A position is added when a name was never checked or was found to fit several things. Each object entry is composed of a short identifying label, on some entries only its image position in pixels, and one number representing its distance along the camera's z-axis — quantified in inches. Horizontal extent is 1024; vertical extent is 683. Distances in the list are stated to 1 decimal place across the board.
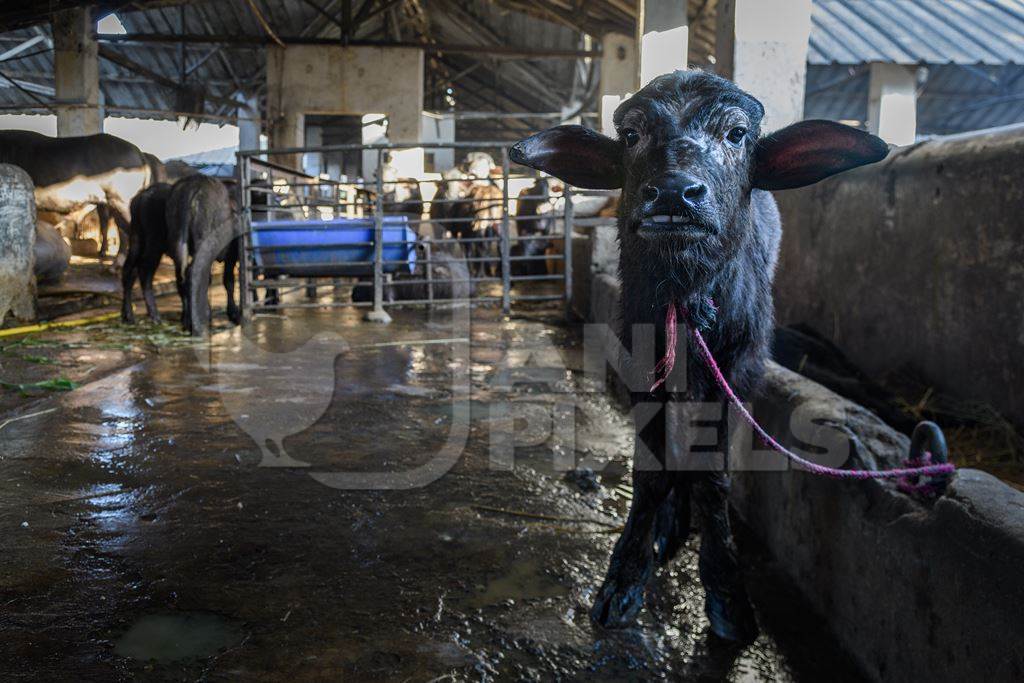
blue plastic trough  359.9
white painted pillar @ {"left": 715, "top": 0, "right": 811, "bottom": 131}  226.7
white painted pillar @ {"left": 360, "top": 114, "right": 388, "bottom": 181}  831.1
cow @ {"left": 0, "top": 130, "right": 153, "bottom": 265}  494.6
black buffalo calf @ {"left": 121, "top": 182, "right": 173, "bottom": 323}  339.9
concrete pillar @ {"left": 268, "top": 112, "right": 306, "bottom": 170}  673.0
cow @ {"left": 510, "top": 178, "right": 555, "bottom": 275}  525.7
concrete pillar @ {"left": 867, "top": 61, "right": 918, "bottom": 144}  436.5
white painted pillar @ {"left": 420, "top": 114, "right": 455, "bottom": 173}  873.5
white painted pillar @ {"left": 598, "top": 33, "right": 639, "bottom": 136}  556.4
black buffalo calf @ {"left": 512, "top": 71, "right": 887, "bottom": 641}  95.1
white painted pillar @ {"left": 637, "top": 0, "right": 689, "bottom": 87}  325.1
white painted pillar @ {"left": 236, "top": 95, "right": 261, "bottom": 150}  868.6
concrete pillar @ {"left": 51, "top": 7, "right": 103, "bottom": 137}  579.5
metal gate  362.0
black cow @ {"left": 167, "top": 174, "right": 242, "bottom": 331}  321.4
